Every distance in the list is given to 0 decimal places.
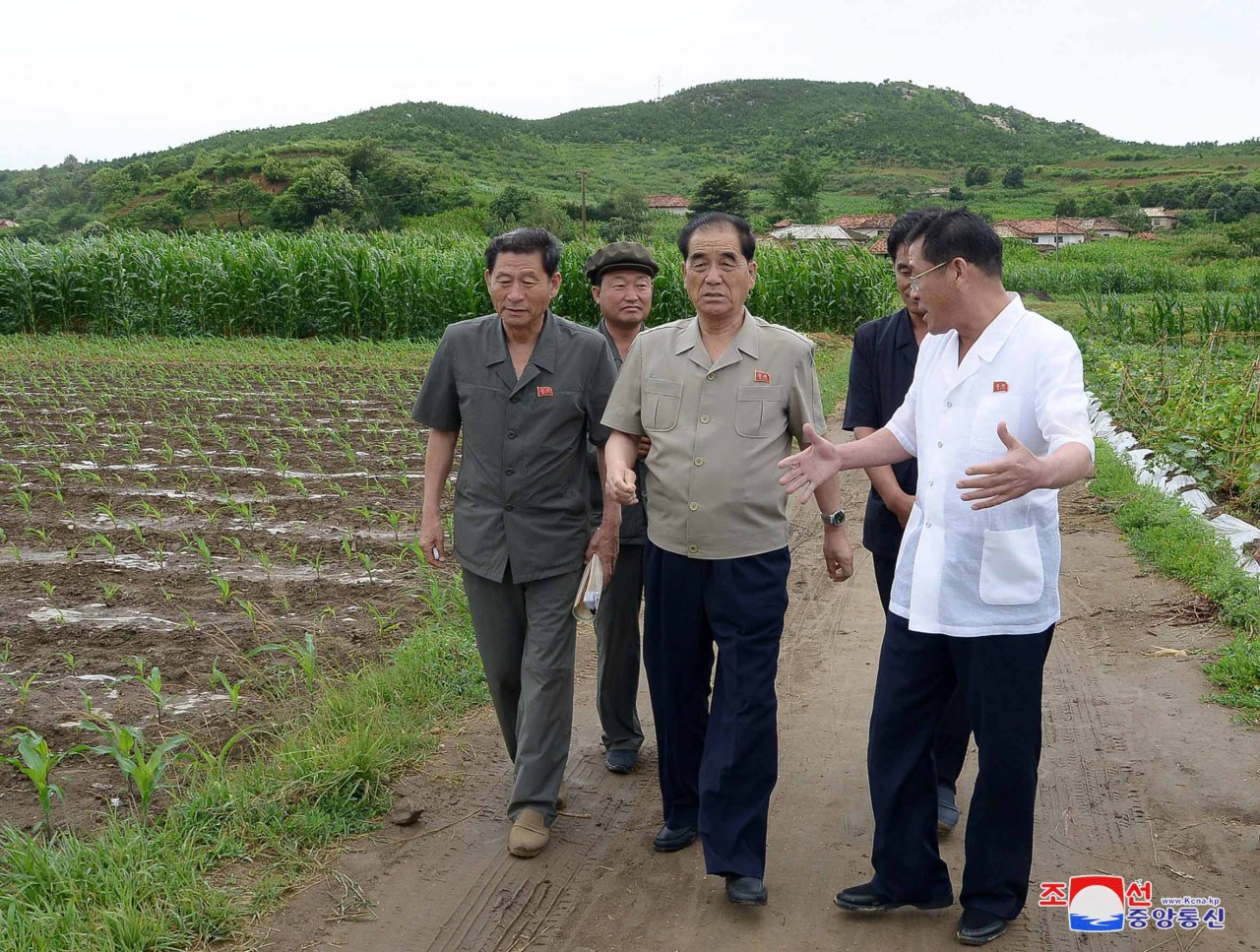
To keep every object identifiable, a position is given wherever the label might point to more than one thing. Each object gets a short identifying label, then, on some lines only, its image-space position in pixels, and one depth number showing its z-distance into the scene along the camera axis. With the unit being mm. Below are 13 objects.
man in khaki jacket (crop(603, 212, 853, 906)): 3402
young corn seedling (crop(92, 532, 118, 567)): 6746
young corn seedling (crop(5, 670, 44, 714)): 4688
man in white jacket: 2893
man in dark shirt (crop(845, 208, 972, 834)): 3799
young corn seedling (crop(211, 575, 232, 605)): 6020
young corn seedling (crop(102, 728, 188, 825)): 3732
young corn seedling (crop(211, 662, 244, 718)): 4607
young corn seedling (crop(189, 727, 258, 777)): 4012
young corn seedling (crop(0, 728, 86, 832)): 3633
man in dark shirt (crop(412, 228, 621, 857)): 3838
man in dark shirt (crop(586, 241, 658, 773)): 4375
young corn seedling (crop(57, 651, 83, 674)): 5074
